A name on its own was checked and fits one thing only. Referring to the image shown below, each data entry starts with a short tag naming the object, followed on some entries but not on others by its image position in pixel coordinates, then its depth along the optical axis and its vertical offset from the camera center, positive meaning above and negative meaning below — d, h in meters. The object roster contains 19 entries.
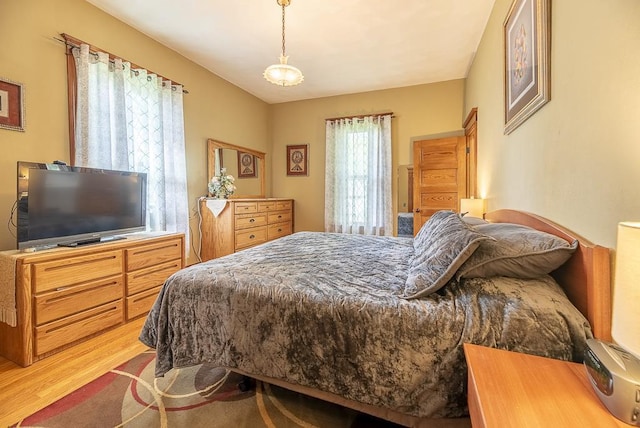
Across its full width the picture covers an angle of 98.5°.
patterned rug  1.35 -1.04
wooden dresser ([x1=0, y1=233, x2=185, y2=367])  1.77 -0.62
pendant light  2.40 +1.19
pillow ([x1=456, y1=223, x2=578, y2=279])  1.08 -0.20
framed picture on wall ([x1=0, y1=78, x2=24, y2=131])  1.99 +0.77
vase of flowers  3.85 +0.31
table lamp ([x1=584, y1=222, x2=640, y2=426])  0.52 -0.37
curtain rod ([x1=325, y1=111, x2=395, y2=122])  4.49 +1.53
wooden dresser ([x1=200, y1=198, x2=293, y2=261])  3.72 -0.27
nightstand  0.63 -0.48
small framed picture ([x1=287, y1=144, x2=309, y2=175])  5.11 +0.90
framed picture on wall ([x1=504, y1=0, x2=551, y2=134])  1.40 +0.87
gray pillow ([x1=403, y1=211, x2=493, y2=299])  1.16 -0.24
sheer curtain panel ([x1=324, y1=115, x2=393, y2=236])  4.51 +0.52
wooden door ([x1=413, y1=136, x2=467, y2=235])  3.87 +0.45
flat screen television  1.88 +0.03
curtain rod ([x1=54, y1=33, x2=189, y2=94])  2.33 +1.45
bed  0.97 -0.44
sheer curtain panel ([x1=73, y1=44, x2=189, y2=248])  2.44 +0.80
